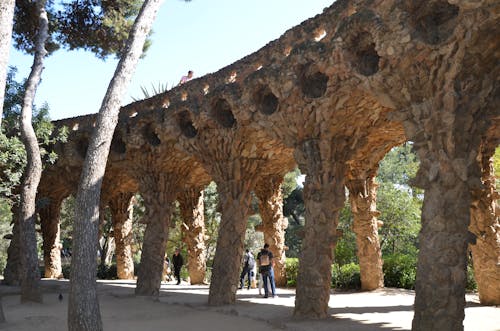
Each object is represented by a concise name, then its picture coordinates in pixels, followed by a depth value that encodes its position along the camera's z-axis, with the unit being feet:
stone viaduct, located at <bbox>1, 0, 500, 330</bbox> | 18.24
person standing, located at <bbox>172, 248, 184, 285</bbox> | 50.80
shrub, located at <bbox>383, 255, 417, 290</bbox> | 40.78
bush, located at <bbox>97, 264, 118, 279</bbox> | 59.11
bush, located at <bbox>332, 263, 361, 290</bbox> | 42.16
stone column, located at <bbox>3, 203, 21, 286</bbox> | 45.75
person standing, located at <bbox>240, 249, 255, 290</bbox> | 38.34
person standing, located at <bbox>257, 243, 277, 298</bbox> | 33.45
